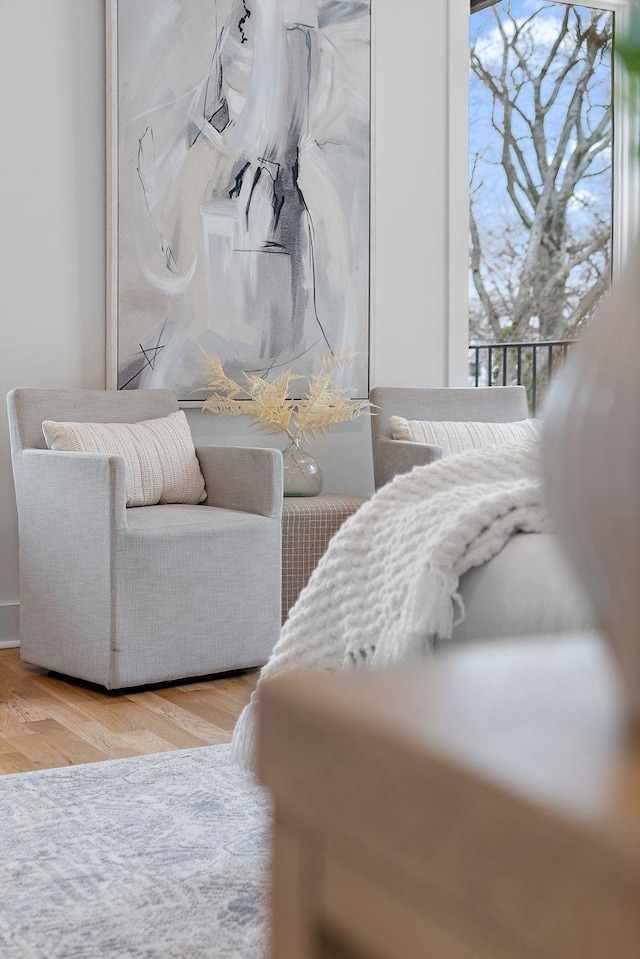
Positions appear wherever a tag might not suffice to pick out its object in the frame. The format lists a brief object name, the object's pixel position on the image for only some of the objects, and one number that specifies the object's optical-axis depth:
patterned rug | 1.68
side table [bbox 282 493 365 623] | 3.83
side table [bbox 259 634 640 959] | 0.39
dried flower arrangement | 4.04
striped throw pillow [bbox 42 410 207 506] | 3.50
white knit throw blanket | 1.36
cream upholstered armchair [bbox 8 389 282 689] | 3.22
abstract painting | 4.13
